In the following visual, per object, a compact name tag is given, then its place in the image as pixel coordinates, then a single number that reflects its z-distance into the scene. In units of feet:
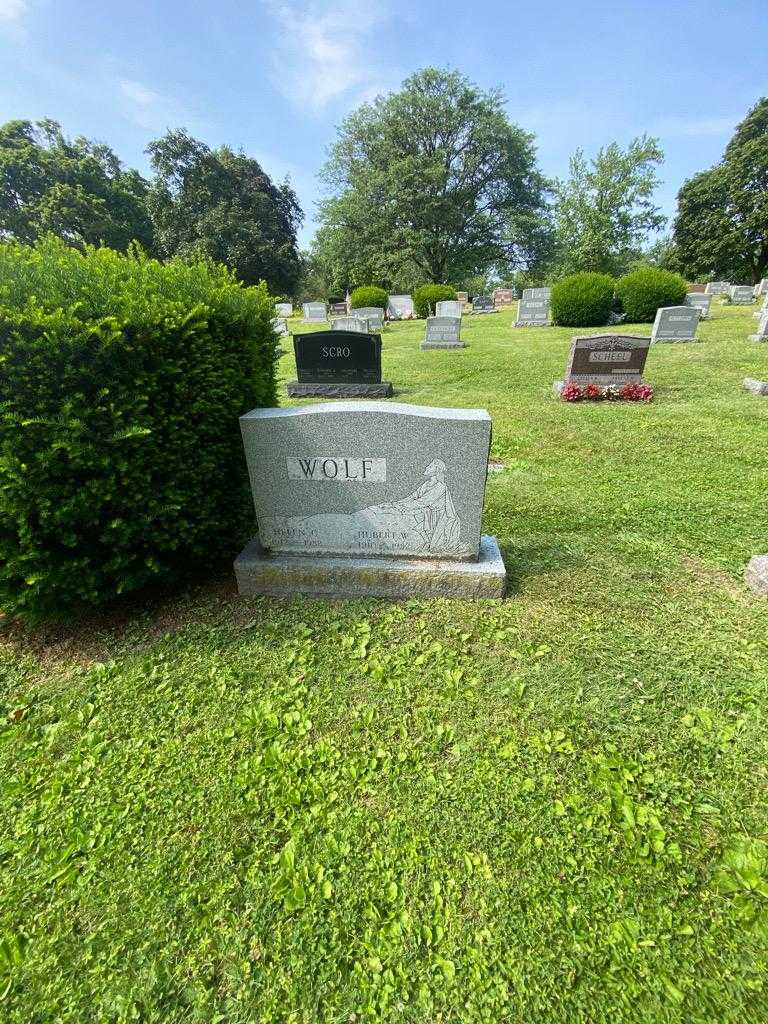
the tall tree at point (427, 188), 108.88
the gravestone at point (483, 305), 101.50
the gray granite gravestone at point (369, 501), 8.97
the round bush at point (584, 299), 54.60
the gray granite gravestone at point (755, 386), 24.64
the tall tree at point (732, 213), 124.98
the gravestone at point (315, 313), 81.76
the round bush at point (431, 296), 78.07
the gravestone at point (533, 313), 63.02
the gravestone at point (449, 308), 71.46
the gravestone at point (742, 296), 80.28
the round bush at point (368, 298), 81.41
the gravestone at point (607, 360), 26.68
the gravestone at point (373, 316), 66.18
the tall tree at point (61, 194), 119.65
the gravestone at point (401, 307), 86.38
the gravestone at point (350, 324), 46.09
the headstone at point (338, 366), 29.84
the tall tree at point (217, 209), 109.29
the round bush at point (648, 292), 53.52
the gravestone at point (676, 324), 41.88
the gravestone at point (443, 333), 47.16
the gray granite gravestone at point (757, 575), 9.58
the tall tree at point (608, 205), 118.62
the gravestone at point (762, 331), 39.42
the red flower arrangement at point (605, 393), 25.68
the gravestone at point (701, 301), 61.57
